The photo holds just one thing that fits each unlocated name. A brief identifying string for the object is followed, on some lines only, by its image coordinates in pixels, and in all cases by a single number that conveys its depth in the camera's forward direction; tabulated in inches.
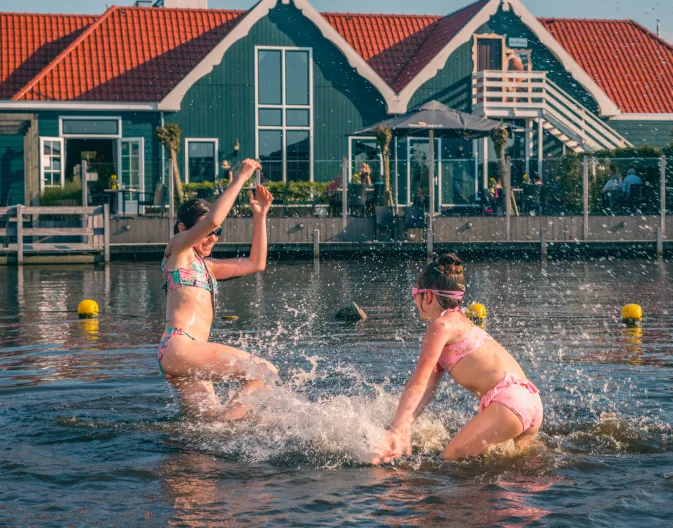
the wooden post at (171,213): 1048.8
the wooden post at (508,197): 1071.0
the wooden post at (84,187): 1090.1
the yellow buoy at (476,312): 555.5
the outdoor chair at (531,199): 1106.7
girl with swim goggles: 249.8
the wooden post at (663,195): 1060.5
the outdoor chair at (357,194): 1100.5
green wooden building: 1316.4
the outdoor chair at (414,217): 1074.7
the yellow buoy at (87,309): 588.1
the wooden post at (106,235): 1017.5
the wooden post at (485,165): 1158.9
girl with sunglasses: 277.7
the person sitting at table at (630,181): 1100.5
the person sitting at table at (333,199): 1103.0
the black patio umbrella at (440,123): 1123.3
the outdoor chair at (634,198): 1101.7
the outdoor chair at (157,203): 1088.2
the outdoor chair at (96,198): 1172.5
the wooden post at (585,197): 1076.5
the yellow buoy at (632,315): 544.8
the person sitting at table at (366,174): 1130.5
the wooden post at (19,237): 1001.5
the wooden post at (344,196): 1072.8
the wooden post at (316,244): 1039.0
